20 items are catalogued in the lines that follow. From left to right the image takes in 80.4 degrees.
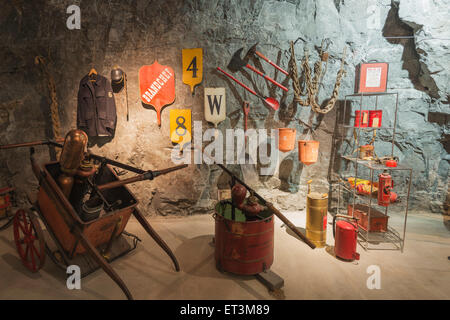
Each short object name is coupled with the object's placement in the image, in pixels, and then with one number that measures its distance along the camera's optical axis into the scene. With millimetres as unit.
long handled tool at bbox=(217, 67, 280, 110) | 4078
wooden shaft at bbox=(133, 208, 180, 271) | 2842
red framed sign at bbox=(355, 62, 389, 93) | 3711
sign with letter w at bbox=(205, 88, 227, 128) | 4098
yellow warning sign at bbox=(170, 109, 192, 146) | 4184
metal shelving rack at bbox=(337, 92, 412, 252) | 3348
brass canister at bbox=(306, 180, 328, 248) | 3398
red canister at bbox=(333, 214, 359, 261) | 3020
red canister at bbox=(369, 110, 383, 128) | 3473
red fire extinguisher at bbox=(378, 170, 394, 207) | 3207
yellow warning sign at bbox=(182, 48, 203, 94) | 4035
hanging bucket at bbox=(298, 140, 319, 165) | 3771
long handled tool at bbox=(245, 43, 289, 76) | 3967
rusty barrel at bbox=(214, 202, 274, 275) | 2625
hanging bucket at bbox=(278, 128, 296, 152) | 3832
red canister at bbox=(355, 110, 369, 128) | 3562
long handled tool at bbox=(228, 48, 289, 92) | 4035
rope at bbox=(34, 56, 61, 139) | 4098
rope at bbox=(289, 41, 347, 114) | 3975
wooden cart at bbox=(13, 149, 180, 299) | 2342
